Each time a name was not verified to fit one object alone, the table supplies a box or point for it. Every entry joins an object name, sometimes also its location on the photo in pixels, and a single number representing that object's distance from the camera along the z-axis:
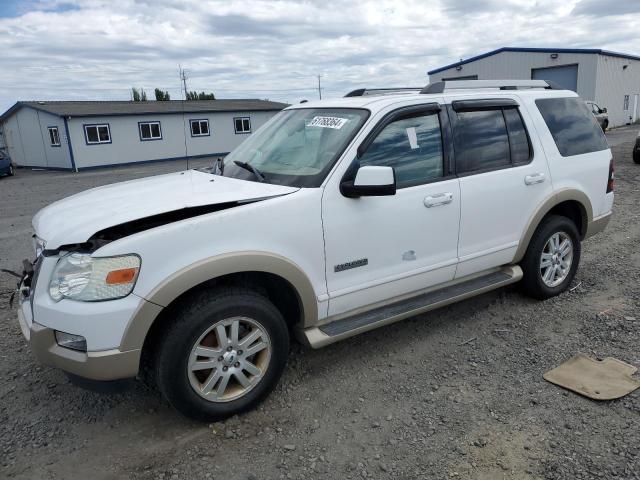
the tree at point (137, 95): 61.62
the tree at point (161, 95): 52.58
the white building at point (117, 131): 25.83
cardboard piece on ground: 3.35
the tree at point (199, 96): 53.09
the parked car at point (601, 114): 25.69
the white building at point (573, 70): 30.05
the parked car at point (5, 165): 22.86
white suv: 2.75
